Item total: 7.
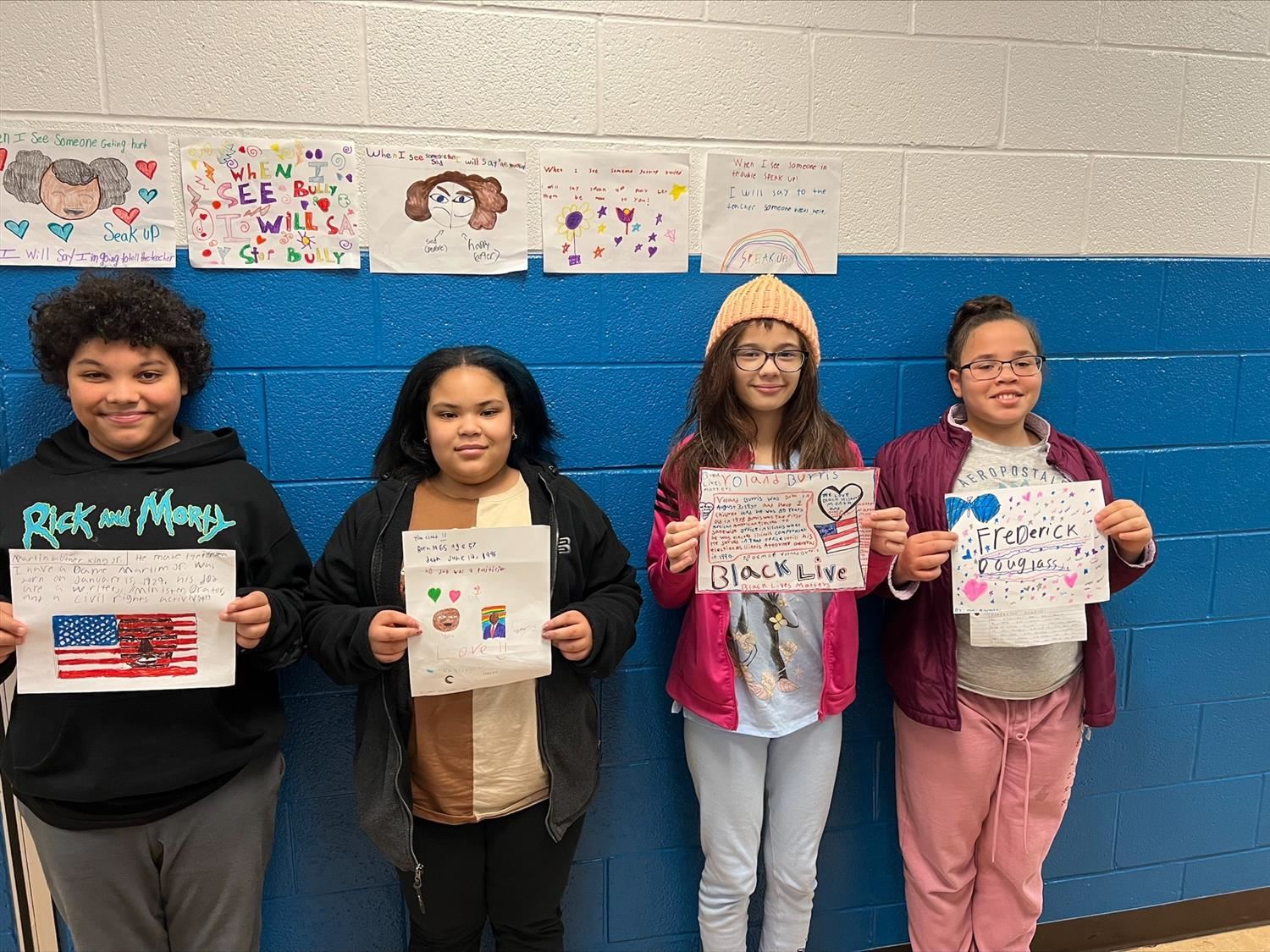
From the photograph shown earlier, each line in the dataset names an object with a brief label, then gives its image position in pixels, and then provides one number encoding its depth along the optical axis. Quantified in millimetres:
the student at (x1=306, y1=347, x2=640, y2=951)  1456
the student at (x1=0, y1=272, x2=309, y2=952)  1379
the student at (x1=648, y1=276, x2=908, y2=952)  1590
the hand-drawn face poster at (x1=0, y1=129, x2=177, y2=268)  1475
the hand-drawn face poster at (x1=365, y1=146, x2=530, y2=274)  1584
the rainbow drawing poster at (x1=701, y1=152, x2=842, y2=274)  1713
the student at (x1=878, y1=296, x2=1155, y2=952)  1668
